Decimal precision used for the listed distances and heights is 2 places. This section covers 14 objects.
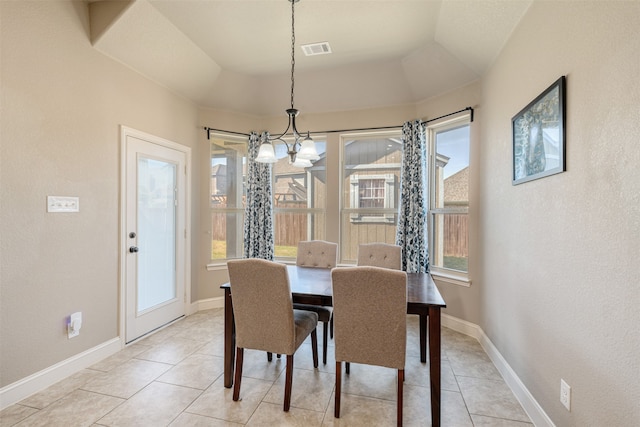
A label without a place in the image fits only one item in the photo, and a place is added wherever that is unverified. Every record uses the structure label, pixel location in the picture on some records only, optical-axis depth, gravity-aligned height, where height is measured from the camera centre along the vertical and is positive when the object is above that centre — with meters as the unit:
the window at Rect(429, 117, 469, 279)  3.39 +0.22
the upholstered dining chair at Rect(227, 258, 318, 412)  1.93 -0.64
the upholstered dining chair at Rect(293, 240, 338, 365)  3.18 -0.42
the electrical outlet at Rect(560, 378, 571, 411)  1.53 -0.93
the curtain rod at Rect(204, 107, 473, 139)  3.33 +1.15
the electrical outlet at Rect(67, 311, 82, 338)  2.39 -0.89
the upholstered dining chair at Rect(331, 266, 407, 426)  1.75 -0.62
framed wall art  1.61 +0.50
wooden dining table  1.83 -0.58
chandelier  2.31 +0.50
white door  2.96 -0.19
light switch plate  2.25 +0.09
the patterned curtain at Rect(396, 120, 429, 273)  3.53 +0.18
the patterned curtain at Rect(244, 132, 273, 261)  4.15 +0.06
